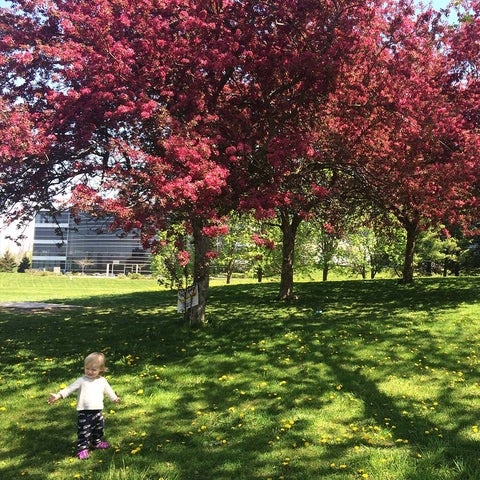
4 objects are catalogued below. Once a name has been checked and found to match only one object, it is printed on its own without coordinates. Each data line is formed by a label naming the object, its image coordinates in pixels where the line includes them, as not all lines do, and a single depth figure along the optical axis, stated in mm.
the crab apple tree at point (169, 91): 8172
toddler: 5230
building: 101188
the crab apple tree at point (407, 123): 9961
